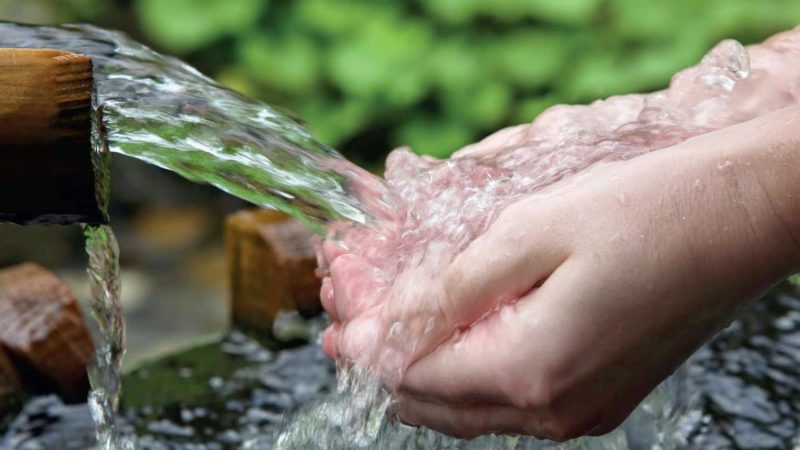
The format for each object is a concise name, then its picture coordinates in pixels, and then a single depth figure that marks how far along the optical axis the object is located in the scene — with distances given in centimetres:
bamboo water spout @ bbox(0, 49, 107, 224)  94
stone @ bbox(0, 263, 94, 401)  117
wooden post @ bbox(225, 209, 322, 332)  123
